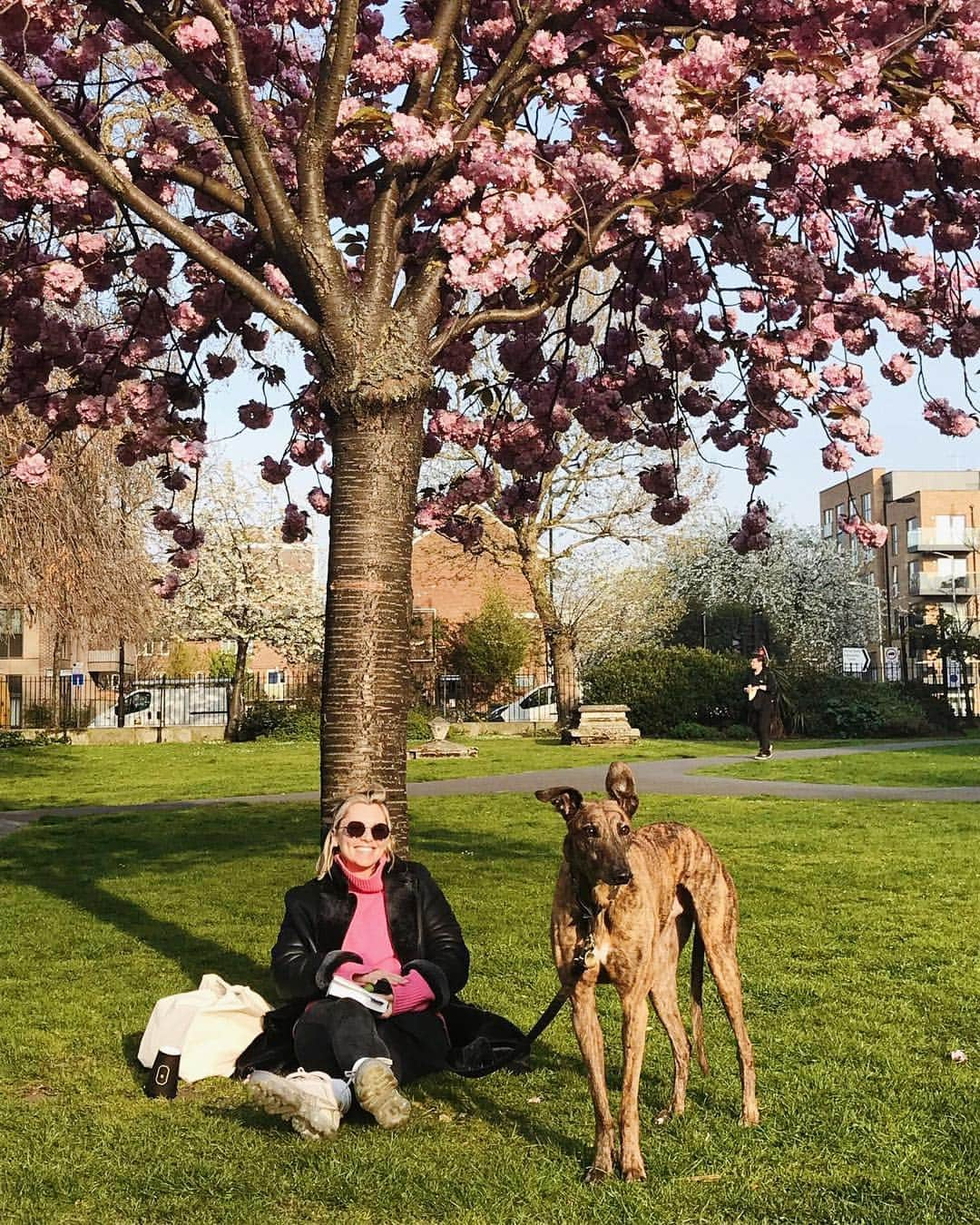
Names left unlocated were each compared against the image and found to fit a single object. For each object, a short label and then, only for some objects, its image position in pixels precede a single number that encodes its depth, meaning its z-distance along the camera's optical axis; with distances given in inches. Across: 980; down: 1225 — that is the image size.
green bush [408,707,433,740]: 1205.1
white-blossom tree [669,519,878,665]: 2026.3
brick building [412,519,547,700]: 1531.7
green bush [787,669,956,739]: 1291.8
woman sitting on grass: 194.1
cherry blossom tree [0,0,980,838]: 241.4
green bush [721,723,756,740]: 1256.8
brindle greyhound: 159.8
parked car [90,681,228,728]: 1558.8
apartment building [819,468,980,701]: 3083.2
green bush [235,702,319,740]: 1300.4
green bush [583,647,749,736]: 1286.9
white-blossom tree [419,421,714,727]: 1306.6
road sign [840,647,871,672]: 1665.8
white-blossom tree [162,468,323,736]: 1594.5
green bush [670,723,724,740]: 1251.3
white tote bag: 215.6
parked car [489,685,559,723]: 1573.6
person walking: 933.8
